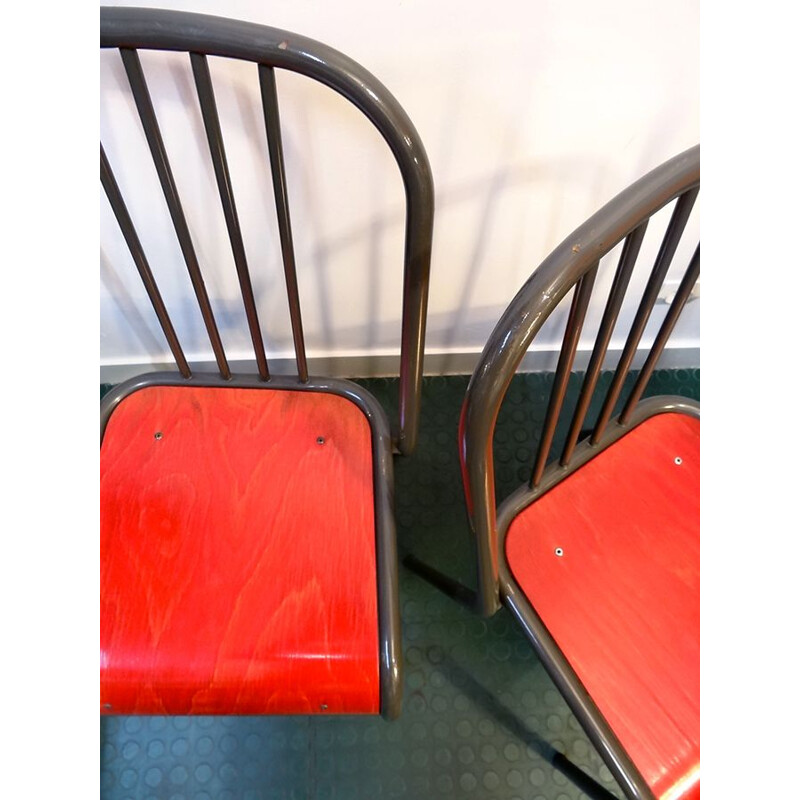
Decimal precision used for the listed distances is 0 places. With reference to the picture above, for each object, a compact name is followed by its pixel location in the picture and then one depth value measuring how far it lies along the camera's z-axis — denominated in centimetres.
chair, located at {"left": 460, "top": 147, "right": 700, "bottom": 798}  57
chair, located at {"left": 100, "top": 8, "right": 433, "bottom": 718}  61
